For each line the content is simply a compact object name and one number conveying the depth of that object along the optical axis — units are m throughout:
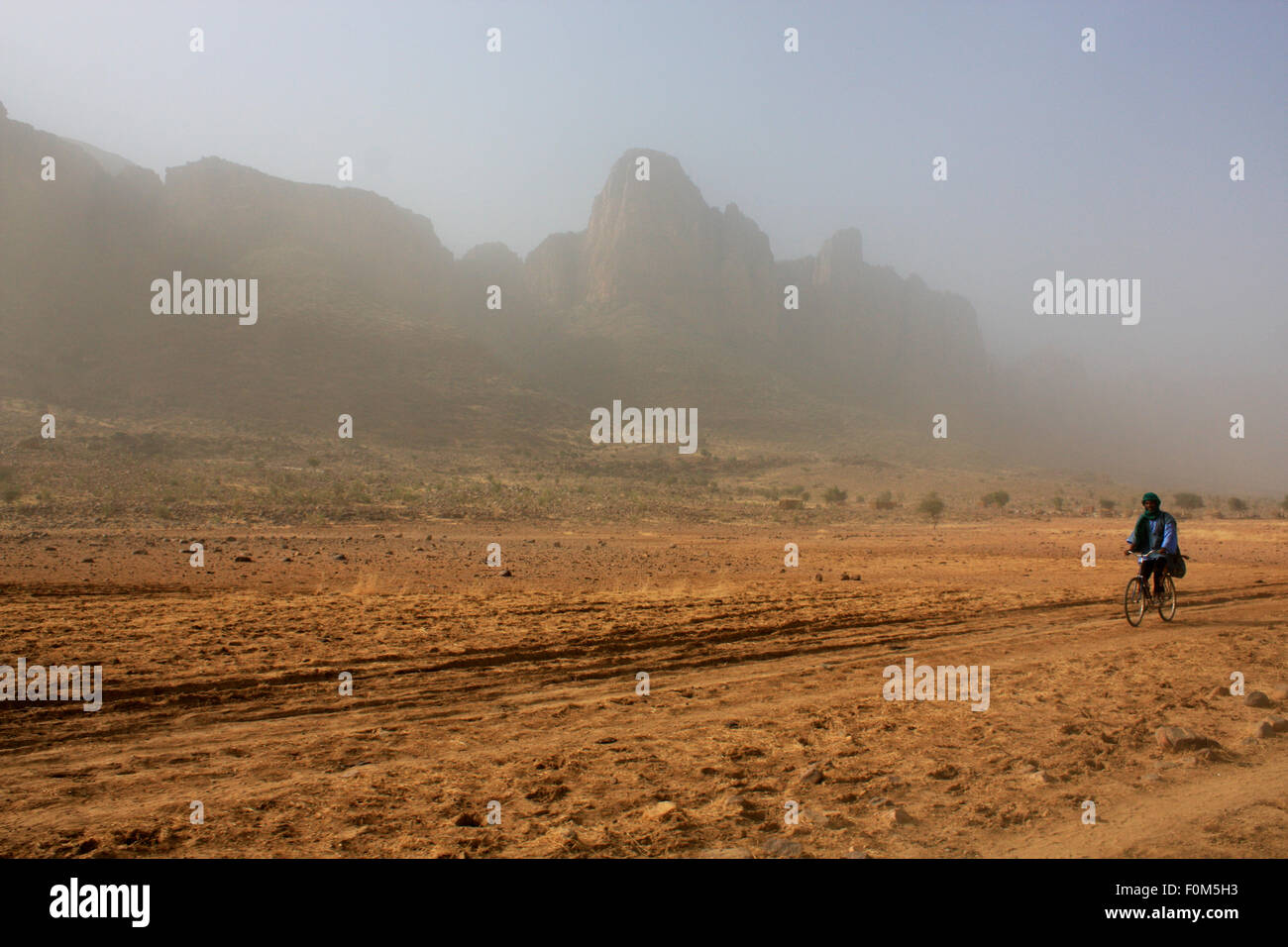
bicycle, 11.34
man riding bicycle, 11.41
